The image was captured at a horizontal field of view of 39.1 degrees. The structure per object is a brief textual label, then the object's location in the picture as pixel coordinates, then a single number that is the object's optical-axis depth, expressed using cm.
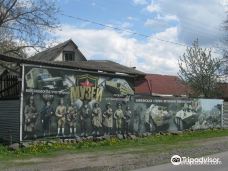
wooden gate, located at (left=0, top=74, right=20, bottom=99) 1309
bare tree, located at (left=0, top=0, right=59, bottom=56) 2337
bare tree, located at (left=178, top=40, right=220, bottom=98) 2923
